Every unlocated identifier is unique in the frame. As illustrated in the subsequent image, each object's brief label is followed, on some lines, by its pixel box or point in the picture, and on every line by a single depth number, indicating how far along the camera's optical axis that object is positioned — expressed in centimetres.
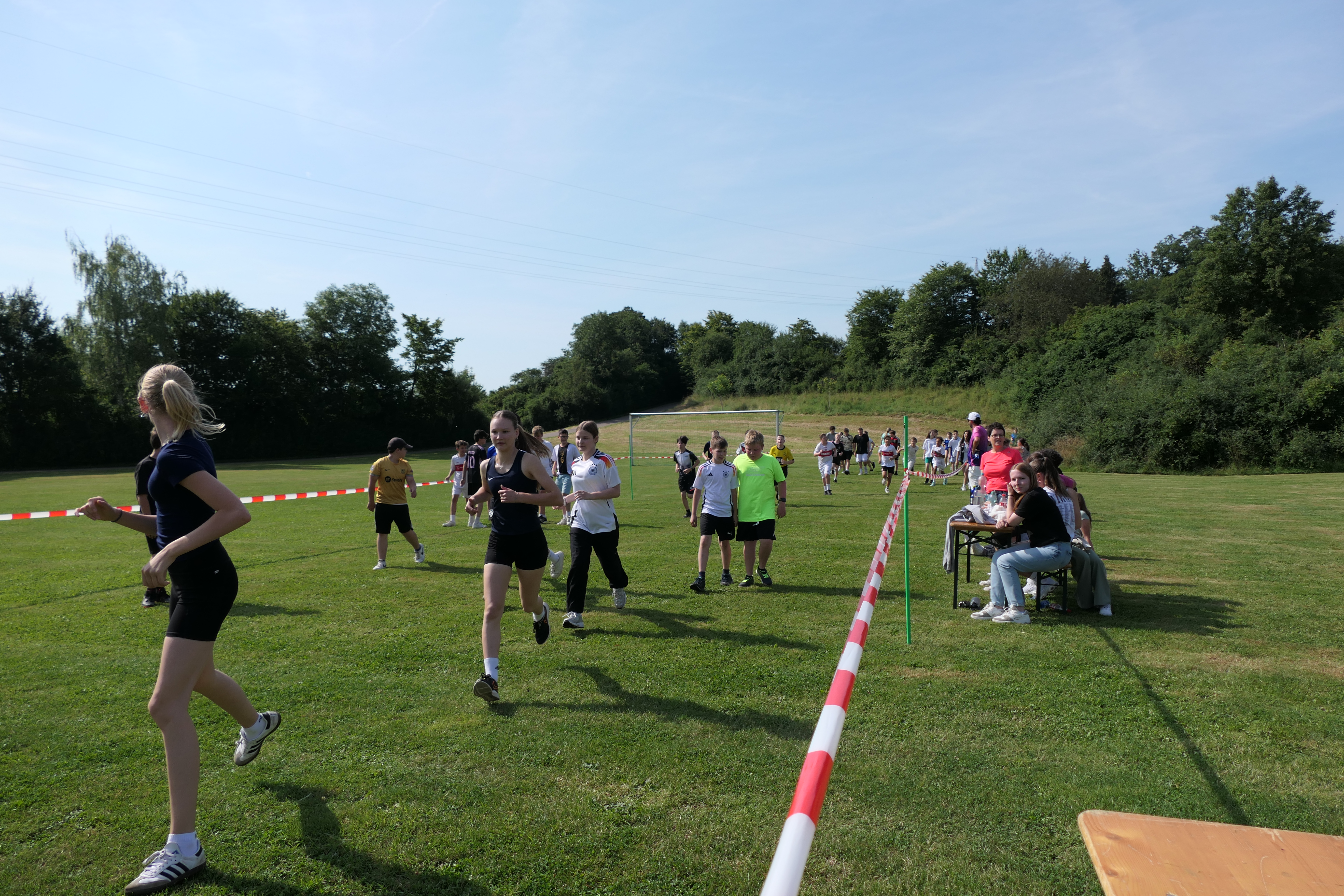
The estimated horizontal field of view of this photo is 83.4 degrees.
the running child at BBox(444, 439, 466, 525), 1459
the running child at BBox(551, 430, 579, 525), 1592
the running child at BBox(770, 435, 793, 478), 1769
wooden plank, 201
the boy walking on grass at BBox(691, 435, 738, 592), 911
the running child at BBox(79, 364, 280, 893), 323
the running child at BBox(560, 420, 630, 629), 731
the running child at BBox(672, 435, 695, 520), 1595
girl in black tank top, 522
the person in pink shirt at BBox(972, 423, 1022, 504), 1045
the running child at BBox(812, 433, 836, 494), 2180
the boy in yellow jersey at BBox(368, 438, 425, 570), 1047
